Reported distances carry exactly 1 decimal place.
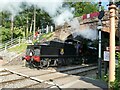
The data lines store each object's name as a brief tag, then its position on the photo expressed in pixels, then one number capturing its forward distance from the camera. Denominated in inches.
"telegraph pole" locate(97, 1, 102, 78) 467.4
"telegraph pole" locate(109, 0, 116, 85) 289.6
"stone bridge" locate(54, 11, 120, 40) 695.1
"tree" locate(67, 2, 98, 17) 1275.8
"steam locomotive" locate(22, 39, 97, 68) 639.1
